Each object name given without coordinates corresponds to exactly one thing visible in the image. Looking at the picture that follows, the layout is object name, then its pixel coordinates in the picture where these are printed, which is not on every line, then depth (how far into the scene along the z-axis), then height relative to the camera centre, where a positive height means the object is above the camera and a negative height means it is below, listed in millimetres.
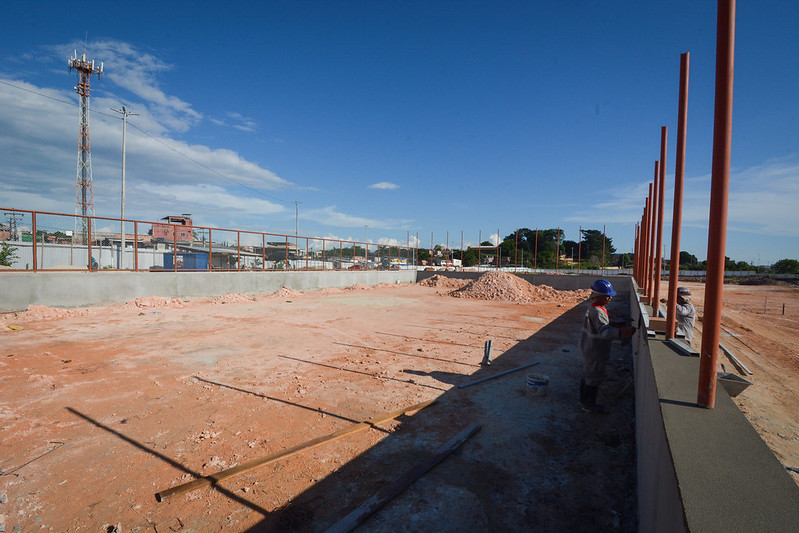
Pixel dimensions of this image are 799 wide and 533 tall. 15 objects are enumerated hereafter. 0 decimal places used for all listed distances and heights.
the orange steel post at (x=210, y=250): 17662 +98
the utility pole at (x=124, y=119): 21344 +7582
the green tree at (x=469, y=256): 38541 +167
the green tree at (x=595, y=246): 37512 +1518
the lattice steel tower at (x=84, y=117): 30219 +10734
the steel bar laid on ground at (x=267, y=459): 3273 -2074
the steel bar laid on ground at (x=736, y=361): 7487 -2010
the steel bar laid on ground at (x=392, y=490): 2840 -2040
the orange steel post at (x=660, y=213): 5590 +794
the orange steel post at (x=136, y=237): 14765 +530
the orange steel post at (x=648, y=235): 8723 +733
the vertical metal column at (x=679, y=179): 4016 +948
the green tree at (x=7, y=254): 17484 -325
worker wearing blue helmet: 4689 -1040
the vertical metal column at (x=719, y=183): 2000 +441
